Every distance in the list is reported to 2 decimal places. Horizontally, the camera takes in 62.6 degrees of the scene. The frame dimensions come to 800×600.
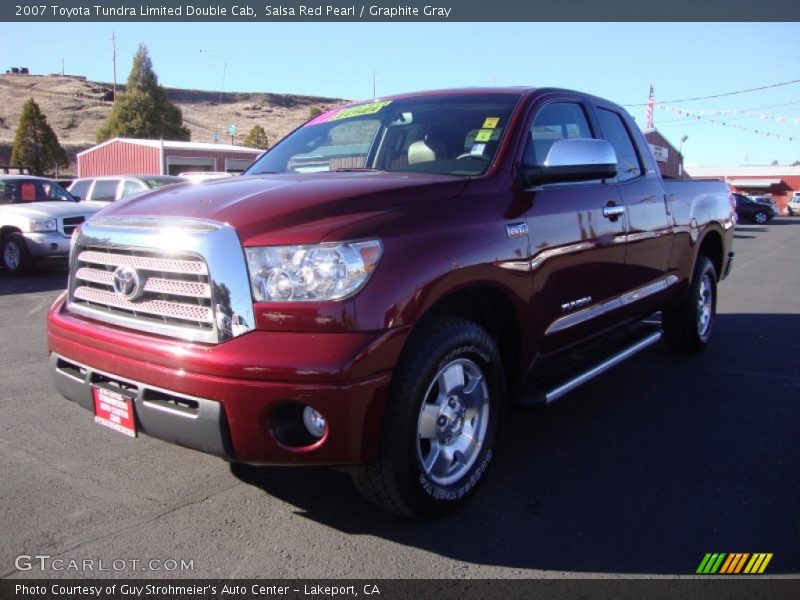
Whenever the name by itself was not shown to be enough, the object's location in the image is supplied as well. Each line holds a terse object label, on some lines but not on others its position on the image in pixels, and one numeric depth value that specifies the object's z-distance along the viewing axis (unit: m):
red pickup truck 2.41
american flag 40.18
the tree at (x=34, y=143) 42.75
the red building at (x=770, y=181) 60.28
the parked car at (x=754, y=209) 35.25
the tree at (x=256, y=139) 54.52
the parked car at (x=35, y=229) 10.30
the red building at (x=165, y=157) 33.88
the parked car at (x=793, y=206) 47.31
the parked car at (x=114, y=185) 14.02
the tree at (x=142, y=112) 51.97
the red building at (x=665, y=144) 41.00
